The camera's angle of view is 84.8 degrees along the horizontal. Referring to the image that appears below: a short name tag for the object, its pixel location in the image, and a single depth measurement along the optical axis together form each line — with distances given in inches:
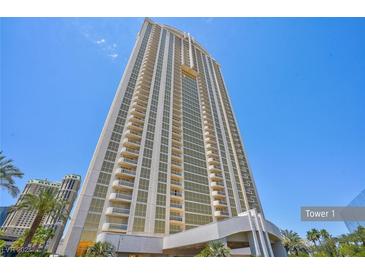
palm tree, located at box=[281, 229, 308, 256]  2196.1
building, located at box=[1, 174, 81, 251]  4926.2
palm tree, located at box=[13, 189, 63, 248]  1110.2
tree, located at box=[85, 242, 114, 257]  1049.5
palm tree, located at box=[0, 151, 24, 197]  846.5
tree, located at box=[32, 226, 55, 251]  2067.3
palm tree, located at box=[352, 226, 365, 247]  1902.1
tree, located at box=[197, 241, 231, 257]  1003.9
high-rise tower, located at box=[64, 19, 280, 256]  1328.7
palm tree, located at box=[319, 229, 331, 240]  2438.4
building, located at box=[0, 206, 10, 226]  4282.0
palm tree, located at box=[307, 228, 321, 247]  2449.6
